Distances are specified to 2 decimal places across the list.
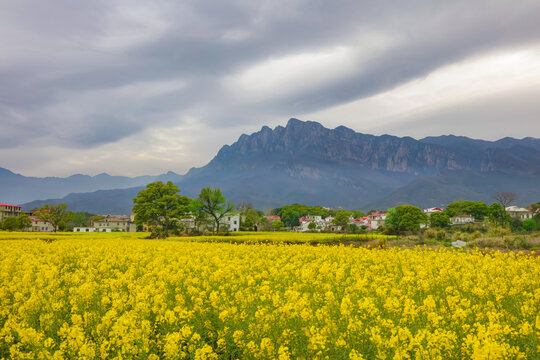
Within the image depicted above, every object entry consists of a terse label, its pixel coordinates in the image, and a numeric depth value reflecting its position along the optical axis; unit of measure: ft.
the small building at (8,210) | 458.91
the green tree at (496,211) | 210.75
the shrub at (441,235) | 117.29
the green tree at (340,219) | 403.54
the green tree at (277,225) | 395.01
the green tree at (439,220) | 296.69
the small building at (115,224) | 446.19
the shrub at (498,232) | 106.52
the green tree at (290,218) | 506.48
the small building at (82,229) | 392.88
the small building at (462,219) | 412.16
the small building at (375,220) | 467.11
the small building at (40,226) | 444.31
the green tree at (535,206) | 414.60
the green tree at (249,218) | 307.58
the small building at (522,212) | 474.90
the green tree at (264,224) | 342.01
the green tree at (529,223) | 180.26
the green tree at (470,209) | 393.37
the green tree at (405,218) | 256.11
